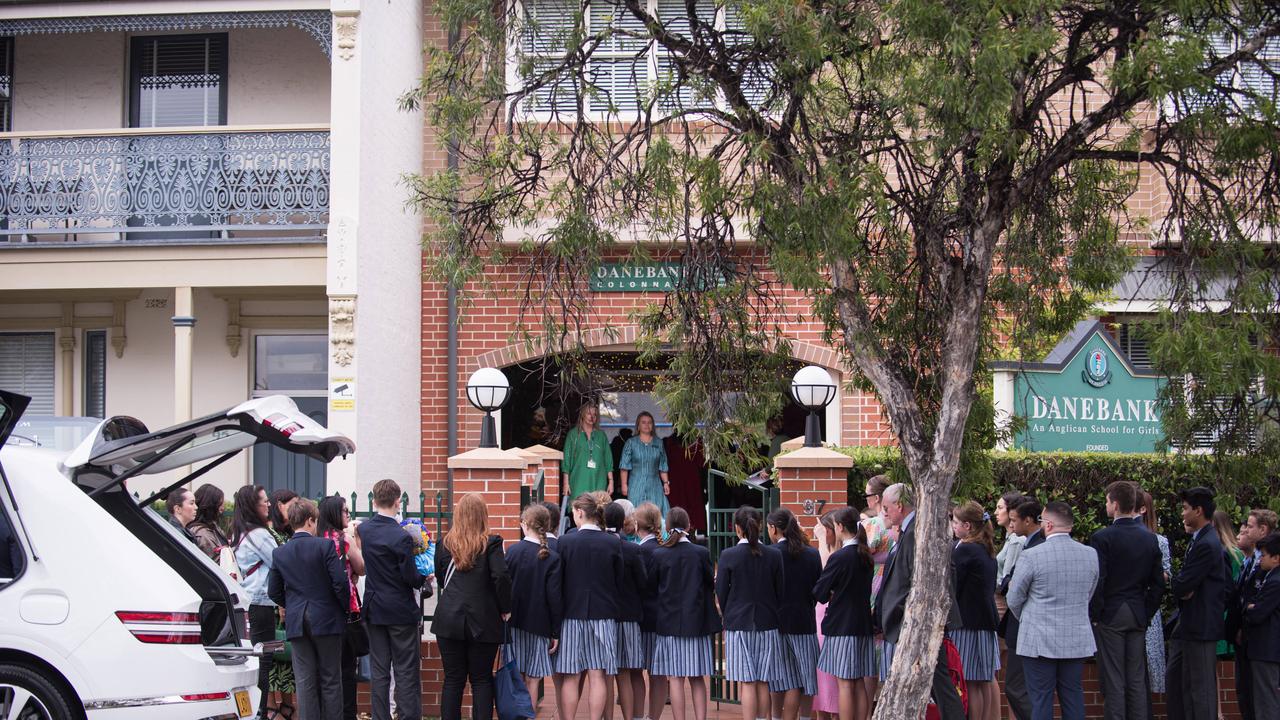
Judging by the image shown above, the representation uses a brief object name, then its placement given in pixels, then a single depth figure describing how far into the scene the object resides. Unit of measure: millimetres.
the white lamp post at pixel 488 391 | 11711
